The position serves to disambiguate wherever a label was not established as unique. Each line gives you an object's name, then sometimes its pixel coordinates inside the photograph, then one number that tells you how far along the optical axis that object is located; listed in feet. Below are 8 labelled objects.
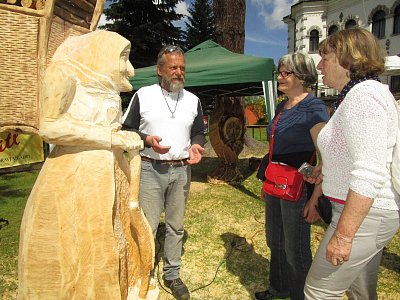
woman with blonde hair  4.26
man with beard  8.32
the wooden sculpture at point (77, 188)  4.42
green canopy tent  16.20
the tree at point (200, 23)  78.38
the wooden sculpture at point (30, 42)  6.57
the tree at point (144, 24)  50.80
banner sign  20.89
